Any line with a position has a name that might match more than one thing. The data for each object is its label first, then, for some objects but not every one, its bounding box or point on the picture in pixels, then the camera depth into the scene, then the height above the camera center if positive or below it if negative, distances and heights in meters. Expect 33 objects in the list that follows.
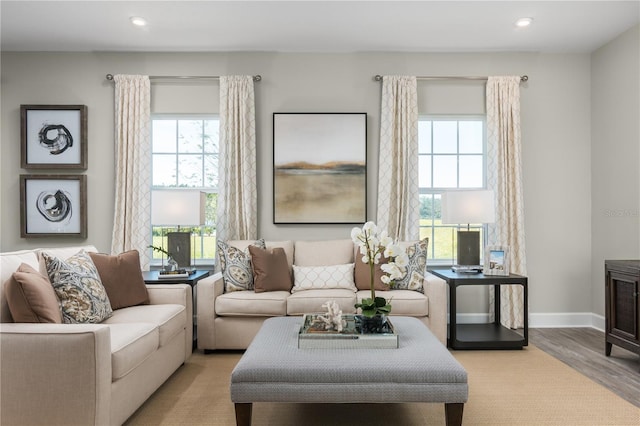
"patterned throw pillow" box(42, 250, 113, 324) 2.55 -0.43
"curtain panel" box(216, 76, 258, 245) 4.52 +0.53
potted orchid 2.51 -0.22
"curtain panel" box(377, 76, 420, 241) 4.54 +0.55
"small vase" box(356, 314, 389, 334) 2.54 -0.61
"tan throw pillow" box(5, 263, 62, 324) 2.24 -0.42
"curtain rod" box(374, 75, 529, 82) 4.63 +1.40
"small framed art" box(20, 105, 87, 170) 4.57 +0.79
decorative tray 2.40 -0.66
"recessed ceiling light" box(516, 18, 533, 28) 3.90 +1.66
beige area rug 2.43 -1.09
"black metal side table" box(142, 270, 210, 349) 3.65 -0.52
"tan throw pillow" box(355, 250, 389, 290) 3.95 -0.53
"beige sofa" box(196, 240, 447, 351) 3.64 -0.74
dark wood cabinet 3.30 -0.67
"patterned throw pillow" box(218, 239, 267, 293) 3.90 -0.46
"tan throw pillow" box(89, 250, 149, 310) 3.12 -0.44
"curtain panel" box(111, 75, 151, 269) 4.50 +0.48
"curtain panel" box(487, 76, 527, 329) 4.54 +0.36
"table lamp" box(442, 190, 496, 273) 4.02 +0.07
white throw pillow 3.96 -0.54
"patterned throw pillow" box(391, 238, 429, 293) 3.92 -0.46
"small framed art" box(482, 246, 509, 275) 3.99 -0.39
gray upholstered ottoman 2.11 -0.77
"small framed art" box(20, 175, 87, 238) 4.56 +0.10
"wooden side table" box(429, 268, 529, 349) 3.79 -1.02
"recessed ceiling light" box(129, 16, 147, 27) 3.86 +1.65
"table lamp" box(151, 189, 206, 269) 4.00 +0.06
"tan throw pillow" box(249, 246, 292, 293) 3.86 -0.47
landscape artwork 4.61 +0.49
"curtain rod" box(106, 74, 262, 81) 4.59 +1.38
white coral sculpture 2.52 -0.58
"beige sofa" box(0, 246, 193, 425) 2.00 -0.71
